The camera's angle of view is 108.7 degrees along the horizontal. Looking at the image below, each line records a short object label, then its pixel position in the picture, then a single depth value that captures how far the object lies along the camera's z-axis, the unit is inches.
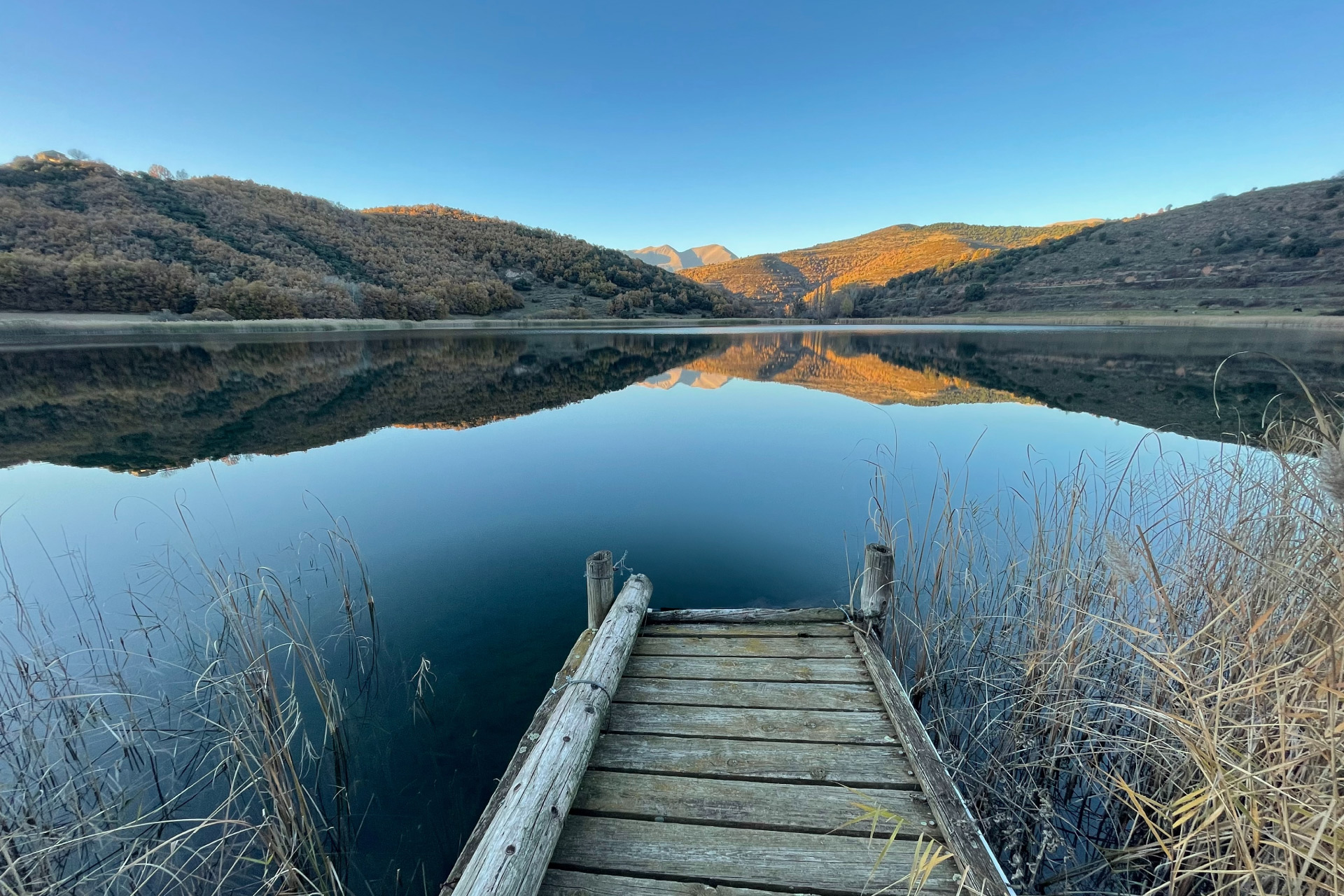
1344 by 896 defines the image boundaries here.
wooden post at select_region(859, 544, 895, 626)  136.5
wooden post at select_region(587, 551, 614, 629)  136.8
